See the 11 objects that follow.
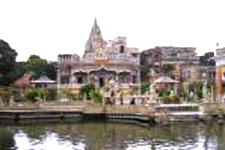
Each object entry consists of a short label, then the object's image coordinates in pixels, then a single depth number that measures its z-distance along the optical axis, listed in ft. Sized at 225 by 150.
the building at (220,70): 153.89
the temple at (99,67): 231.73
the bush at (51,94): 183.27
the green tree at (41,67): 255.91
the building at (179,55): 311.27
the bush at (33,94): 168.14
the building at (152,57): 304.30
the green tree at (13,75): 233.76
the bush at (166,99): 142.00
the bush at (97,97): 156.90
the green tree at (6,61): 230.27
